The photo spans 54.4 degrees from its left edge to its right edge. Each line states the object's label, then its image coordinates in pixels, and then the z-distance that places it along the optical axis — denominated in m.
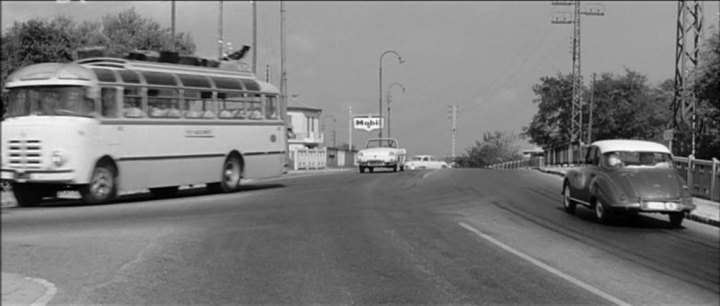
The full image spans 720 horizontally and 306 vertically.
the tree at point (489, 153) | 96.75
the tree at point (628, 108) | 68.88
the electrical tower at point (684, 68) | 27.08
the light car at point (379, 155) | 36.94
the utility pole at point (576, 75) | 52.25
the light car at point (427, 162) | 70.21
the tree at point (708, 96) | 27.53
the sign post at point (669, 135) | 26.75
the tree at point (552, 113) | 75.25
